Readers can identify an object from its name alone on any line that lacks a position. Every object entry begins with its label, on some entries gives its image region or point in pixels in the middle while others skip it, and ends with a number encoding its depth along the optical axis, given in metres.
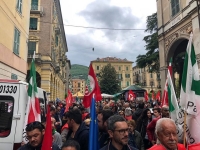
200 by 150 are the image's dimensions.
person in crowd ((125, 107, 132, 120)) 5.64
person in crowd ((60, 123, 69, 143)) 3.27
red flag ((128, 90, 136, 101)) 12.56
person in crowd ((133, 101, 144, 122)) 5.61
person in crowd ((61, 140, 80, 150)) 1.90
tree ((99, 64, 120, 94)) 33.12
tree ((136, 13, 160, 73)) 22.33
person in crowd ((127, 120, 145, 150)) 3.59
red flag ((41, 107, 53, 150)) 2.16
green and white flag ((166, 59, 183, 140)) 2.53
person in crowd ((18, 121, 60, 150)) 2.24
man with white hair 1.84
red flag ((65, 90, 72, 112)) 7.88
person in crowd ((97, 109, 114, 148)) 2.74
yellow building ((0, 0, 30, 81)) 9.17
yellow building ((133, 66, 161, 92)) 68.48
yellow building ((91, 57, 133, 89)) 72.91
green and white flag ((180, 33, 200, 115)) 2.37
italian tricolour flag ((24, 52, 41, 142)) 3.00
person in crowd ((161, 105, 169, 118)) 3.92
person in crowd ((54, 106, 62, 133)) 5.49
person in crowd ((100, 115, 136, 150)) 1.92
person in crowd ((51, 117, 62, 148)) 3.07
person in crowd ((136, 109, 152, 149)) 4.75
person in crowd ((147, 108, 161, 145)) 4.01
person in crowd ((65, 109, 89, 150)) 2.65
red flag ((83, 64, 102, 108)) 3.53
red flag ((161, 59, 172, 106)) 4.04
